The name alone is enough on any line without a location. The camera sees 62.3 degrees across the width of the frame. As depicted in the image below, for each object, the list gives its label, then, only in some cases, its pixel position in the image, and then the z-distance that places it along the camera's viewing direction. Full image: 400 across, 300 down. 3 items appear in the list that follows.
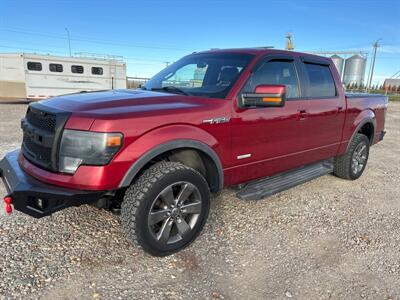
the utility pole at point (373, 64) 42.35
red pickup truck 2.57
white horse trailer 16.28
